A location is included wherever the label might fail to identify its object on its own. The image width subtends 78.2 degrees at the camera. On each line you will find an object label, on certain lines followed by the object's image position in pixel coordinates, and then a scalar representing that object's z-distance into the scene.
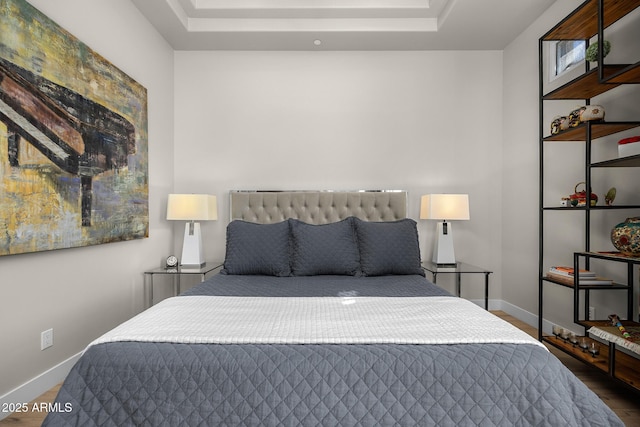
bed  1.31
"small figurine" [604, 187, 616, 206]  2.48
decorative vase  2.18
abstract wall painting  1.96
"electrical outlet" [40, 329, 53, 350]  2.27
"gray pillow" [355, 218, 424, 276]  3.11
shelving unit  2.21
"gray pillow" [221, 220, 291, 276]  3.10
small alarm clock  3.54
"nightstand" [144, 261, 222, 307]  3.35
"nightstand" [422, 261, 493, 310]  3.39
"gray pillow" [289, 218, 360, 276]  3.11
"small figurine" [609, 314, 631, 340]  2.13
